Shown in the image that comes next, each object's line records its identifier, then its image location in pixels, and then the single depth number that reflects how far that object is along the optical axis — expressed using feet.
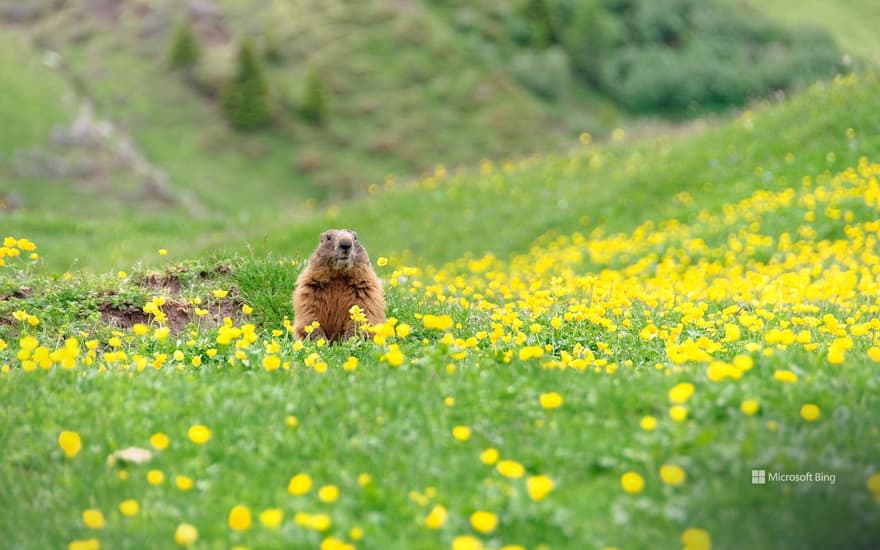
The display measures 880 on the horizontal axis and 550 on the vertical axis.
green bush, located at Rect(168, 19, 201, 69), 430.20
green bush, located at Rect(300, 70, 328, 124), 426.10
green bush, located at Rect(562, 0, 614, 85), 581.53
